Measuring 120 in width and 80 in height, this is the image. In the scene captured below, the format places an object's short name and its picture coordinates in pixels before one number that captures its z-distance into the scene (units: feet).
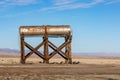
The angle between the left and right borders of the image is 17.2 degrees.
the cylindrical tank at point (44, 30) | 133.39
